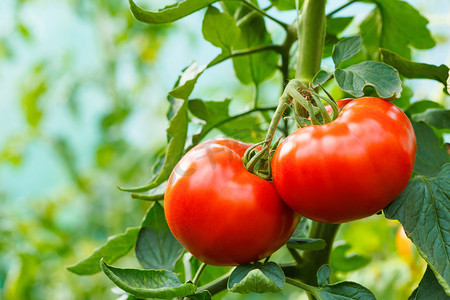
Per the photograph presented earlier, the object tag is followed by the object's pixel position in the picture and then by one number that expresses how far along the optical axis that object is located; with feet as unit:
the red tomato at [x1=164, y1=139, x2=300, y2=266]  2.06
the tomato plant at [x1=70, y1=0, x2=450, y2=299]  2.01
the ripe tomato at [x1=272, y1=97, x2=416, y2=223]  2.00
